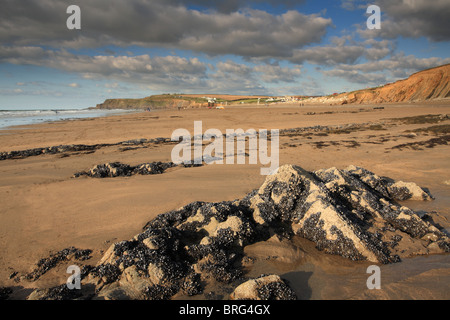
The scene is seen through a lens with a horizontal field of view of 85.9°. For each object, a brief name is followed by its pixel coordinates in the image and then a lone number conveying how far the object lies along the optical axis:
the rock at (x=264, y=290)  3.01
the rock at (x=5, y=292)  3.47
